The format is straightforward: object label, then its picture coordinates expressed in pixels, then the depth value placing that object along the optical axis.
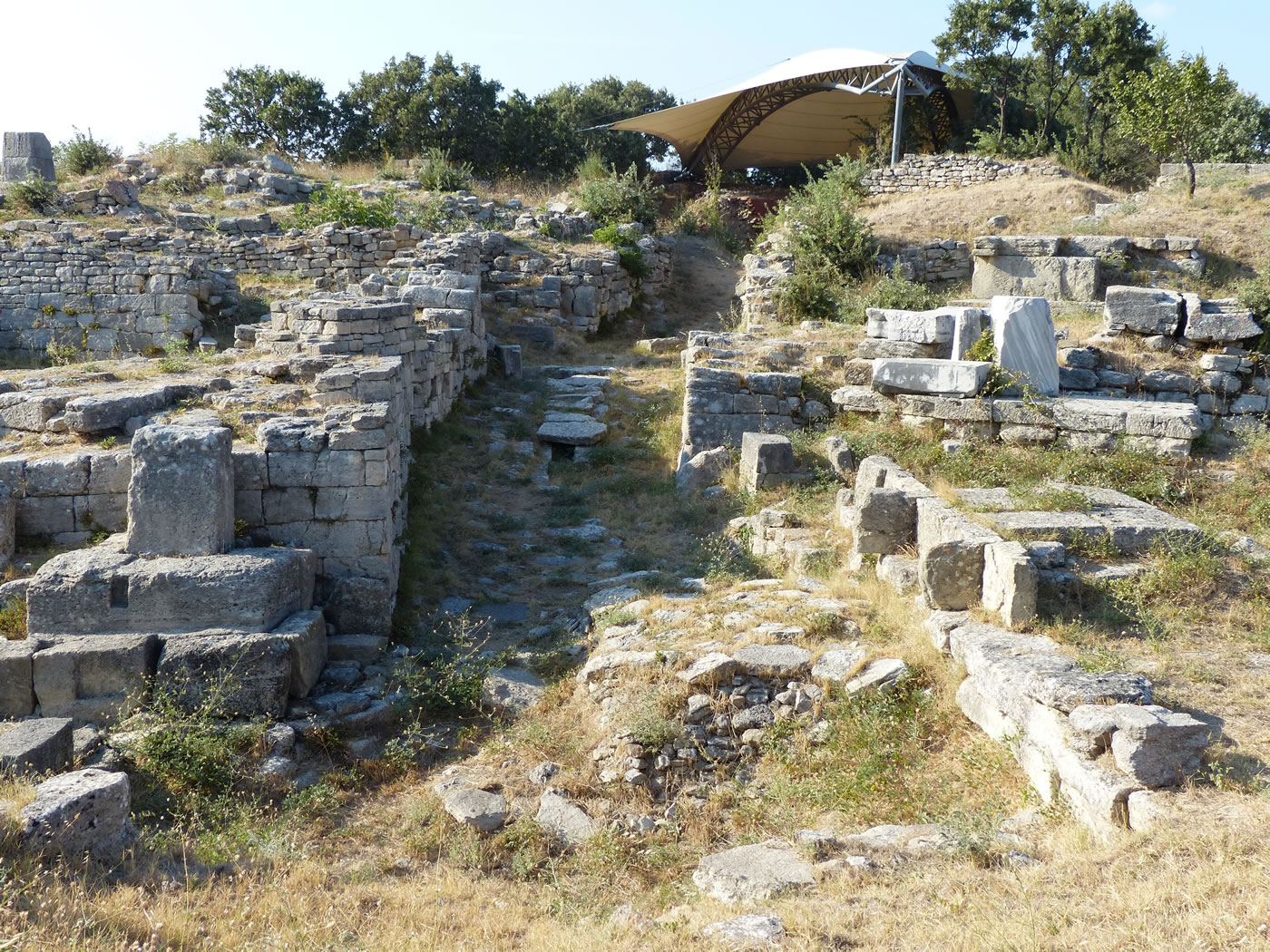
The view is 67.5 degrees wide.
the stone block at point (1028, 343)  9.37
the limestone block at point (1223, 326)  10.00
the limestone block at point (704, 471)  9.70
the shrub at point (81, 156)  20.78
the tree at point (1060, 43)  23.08
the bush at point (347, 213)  17.98
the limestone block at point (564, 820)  5.04
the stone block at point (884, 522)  7.15
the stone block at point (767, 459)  9.05
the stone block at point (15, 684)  5.86
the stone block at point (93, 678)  5.88
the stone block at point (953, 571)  6.10
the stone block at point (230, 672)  5.95
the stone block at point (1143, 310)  10.28
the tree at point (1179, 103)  16.34
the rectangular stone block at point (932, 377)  9.21
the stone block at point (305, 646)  6.19
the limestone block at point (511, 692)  6.33
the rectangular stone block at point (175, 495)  6.43
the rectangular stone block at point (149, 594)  6.09
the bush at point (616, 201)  20.72
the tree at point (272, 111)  27.67
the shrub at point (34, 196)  18.17
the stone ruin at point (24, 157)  19.67
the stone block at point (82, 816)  4.38
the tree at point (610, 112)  30.83
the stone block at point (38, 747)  5.04
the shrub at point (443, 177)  20.89
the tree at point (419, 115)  28.17
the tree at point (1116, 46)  22.81
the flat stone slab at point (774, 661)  5.89
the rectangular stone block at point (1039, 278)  13.80
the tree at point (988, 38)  23.73
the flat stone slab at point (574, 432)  11.38
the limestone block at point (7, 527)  6.82
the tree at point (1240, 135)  25.70
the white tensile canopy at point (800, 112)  24.12
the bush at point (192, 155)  21.12
